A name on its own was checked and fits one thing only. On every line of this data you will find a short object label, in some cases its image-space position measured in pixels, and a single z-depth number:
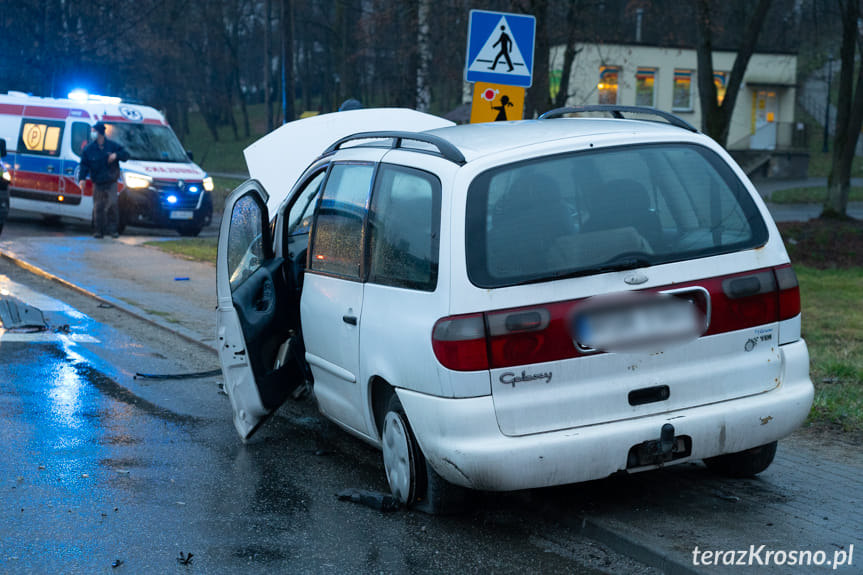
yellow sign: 19.56
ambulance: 40.66
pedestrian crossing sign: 19.19
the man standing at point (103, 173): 37.94
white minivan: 9.17
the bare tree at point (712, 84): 37.16
